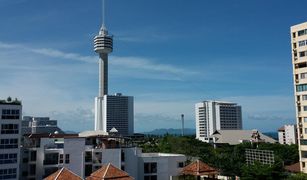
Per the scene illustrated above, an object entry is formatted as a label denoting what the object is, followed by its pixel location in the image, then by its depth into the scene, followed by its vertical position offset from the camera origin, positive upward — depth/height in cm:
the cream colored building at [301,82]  5559 +637
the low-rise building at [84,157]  4522 -483
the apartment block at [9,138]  4178 -192
